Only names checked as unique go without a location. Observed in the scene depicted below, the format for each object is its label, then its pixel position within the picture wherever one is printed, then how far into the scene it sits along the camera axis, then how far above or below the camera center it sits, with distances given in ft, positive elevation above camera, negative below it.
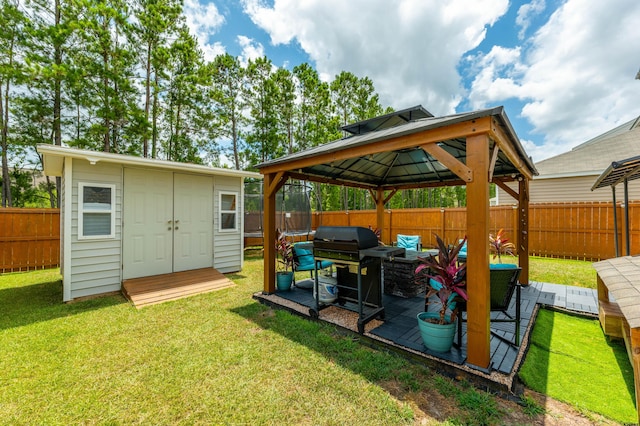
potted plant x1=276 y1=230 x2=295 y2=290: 15.89 -3.24
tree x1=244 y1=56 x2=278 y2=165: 41.32 +17.45
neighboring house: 28.78 +5.22
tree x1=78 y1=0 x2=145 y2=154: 29.48 +17.62
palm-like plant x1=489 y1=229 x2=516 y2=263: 18.88 -2.18
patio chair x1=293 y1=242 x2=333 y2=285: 16.83 -3.24
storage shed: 14.74 -0.15
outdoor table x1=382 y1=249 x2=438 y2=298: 14.42 -3.65
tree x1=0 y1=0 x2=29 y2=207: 25.70 +18.37
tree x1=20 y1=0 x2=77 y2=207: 26.99 +15.60
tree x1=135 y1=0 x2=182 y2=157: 32.01 +23.25
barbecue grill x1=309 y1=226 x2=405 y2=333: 10.39 -1.88
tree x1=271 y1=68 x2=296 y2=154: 42.27 +18.96
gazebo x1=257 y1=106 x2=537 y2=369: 7.73 +2.69
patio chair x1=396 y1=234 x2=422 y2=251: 22.08 -2.43
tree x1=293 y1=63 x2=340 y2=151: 43.57 +19.00
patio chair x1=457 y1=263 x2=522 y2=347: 8.51 -2.66
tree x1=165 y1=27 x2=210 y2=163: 35.63 +17.34
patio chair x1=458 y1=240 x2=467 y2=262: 13.99 -2.42
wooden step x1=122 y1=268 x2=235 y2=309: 14.80 -4.59
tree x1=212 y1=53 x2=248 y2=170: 39.96 +18.93
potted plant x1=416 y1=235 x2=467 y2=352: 8.36 -2.55
